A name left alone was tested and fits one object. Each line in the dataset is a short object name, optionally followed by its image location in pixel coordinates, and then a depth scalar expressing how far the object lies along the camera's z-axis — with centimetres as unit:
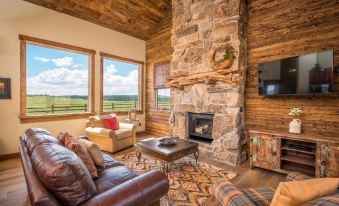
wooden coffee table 270
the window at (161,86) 562
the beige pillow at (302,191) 91
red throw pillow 433
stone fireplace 355
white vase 291
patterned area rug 226
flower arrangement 294
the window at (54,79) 393
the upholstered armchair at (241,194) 122
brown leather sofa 110
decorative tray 304
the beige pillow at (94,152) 193
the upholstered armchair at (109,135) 393
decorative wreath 356
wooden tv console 249
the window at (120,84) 526
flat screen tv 266
